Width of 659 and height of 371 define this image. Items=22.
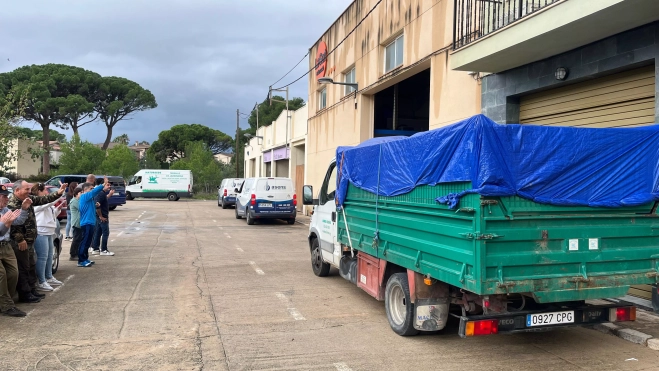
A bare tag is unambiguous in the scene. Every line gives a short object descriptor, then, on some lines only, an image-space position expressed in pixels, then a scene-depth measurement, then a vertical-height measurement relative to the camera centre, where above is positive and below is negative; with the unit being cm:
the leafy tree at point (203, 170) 4869 +163
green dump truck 416 -62
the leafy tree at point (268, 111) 5941 +957
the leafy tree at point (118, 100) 5019 +900
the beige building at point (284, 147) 2814 +274
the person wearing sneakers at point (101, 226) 1084 -96
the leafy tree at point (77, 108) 4438 +699
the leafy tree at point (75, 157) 4197 +223
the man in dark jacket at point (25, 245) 647 -85
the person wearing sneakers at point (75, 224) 1007 -85
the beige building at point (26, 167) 5275 +164
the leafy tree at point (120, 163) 4612 +208
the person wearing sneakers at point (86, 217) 959 -68
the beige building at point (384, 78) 1199 +376
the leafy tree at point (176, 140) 6519 +614
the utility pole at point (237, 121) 4978 +676
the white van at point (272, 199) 1864 -48
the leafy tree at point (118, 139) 6628 +616
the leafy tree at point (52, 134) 4792 +695
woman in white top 733 -81
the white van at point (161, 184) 3822 +2
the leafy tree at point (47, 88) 4197 +852
